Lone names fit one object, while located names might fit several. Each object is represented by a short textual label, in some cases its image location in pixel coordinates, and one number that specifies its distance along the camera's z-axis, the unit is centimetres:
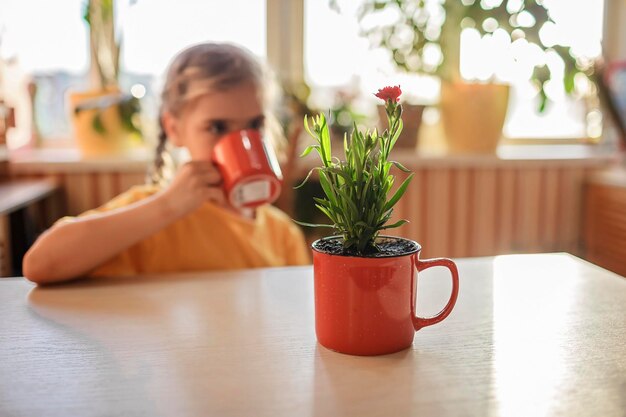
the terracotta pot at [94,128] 185
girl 88
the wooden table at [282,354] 49
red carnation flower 52
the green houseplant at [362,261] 57
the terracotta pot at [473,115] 195
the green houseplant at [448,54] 185
